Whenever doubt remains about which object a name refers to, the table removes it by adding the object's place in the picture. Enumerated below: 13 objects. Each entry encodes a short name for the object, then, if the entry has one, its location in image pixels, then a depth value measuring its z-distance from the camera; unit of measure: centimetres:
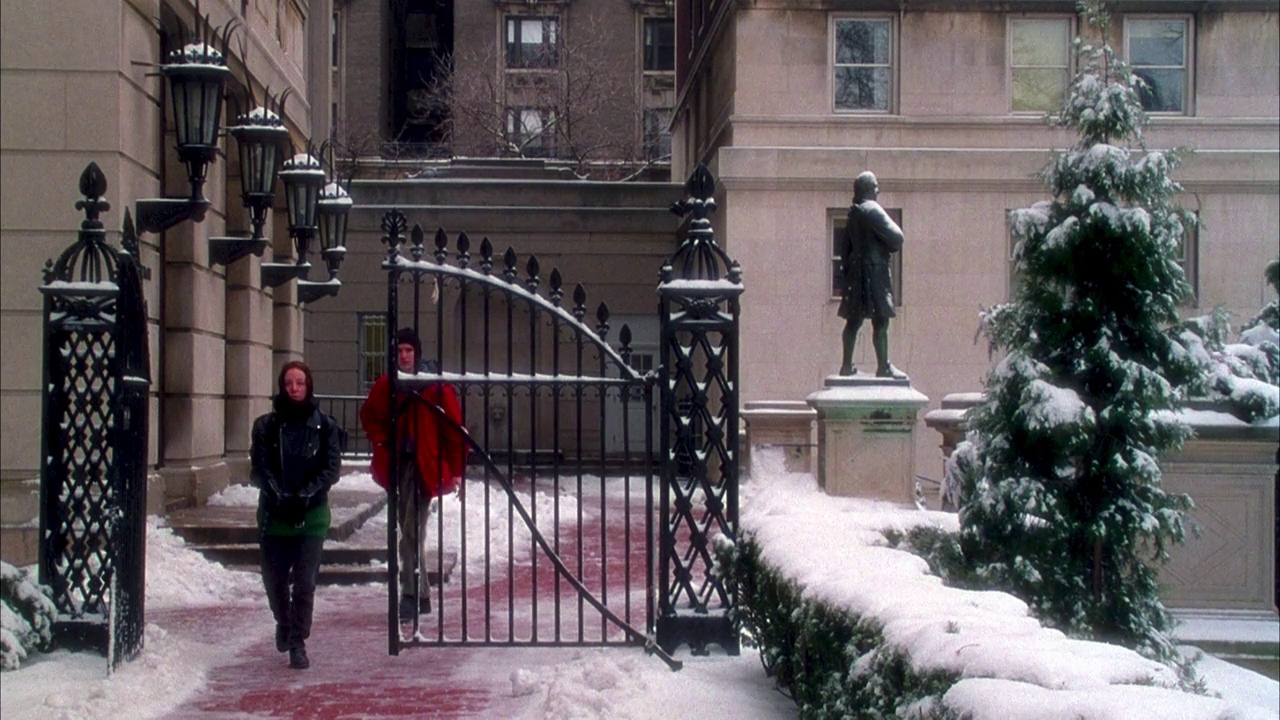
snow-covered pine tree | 1216
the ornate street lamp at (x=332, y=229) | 1526
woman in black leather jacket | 796
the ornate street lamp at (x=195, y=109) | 982
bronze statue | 1238
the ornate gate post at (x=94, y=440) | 775
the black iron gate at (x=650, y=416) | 775
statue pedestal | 1177
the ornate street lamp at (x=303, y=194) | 1355
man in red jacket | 870
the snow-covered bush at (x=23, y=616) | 746
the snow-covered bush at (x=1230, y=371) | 1317
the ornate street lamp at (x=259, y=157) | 1170
